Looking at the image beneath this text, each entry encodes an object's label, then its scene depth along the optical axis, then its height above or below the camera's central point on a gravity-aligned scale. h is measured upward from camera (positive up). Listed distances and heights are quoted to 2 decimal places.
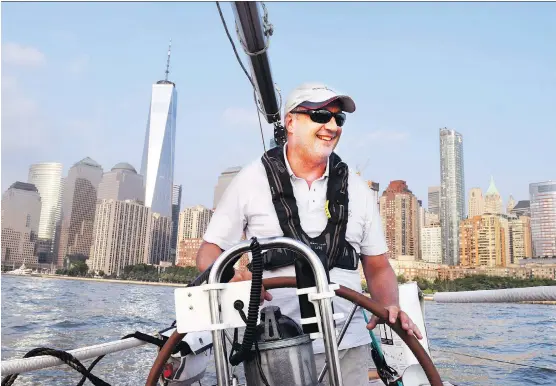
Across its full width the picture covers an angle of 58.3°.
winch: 1.10 -0.18
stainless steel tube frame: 1.05 -0.05
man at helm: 1.79 +0.25
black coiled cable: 1.05 -0.03
